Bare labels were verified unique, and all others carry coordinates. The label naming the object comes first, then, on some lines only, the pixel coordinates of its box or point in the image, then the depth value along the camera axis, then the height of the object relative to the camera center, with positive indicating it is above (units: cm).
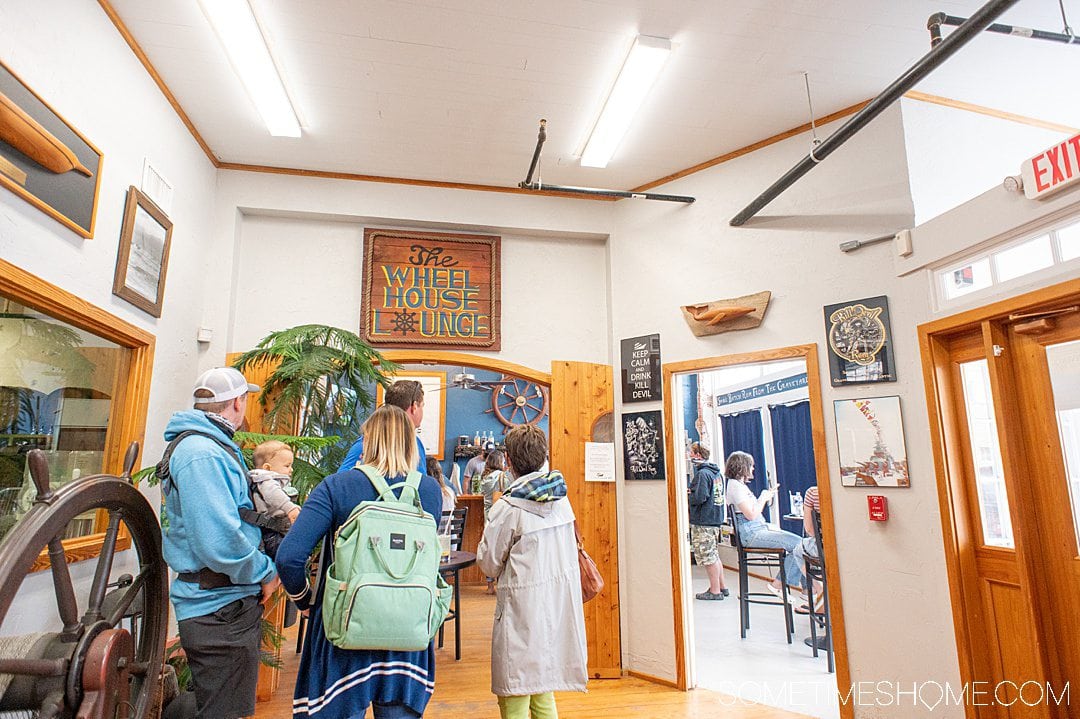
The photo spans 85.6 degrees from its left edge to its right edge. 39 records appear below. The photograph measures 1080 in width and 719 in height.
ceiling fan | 826 +125
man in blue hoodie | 194 -31
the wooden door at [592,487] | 434 -14
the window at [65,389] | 239 +40
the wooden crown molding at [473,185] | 336 +234
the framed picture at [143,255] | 322 +125
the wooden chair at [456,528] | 553 -56
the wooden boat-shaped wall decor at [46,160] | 228 +132
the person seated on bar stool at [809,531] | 455 -49
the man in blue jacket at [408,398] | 263 +32
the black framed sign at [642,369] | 455 +77
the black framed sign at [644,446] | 443 +17
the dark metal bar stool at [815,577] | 436 -87
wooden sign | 471 +145
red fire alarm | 341 -24
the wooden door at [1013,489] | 276 -12
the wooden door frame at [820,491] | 353 -20
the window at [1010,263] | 269 +100
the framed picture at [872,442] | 341 +14
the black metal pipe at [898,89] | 235 +177
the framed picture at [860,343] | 353 +76
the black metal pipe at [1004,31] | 260 +197
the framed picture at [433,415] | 872 +82
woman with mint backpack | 185 -61
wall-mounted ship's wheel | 919 +104
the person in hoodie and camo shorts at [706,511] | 593 -43
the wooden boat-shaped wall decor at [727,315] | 408 +108
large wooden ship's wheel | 92 -30
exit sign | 260 +133
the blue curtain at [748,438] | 872 +46
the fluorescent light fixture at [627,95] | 330 +229
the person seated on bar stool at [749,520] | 505 -47
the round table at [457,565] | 415 -67
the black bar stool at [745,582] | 487 -95
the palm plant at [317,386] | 381 +57
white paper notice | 456 +5
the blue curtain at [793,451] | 782 +22
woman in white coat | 249 -55
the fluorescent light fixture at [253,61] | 297 +229
